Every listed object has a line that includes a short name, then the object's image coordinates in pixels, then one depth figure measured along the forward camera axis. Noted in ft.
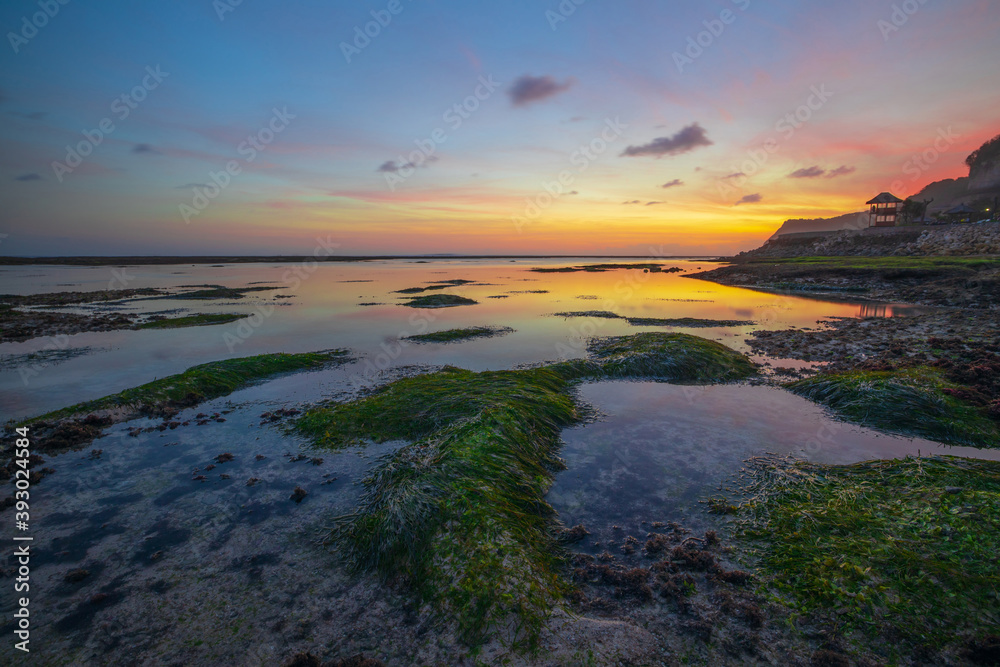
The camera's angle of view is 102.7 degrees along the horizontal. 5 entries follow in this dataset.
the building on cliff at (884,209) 229.86
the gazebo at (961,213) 191.52
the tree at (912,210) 218.18
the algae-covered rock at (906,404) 26.07
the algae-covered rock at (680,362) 41.42
